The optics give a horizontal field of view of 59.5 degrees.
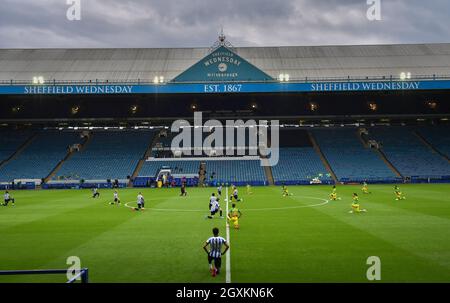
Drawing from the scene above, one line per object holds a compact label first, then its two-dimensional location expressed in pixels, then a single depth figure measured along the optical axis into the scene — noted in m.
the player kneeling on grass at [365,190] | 42.56
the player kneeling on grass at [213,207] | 25.78
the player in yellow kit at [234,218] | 21.02
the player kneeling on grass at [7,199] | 35.96
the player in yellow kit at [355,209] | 27.31
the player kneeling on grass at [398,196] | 35.53
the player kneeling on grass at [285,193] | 42.10
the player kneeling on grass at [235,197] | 36.11
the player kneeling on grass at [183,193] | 42.85
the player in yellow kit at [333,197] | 36.61
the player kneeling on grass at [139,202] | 31.02
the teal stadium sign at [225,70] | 56.62
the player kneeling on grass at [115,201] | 35.41
